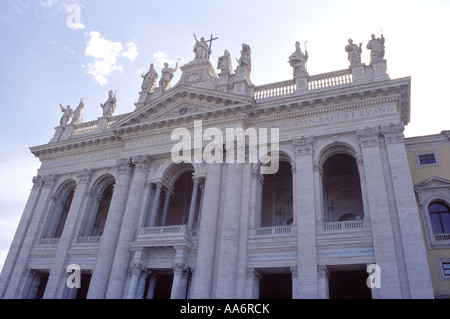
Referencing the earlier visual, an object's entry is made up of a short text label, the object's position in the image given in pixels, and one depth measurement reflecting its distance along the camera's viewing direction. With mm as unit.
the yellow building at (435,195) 21438
